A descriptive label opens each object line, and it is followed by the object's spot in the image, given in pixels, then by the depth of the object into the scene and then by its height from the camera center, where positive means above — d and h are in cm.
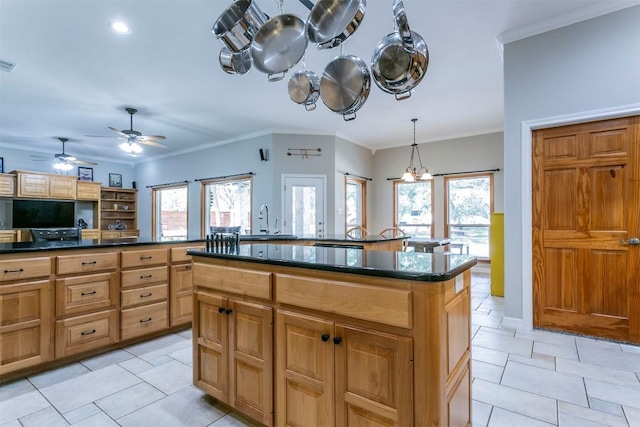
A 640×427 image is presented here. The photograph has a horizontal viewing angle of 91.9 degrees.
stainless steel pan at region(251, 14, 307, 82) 166 +96
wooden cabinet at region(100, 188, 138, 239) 810 +20
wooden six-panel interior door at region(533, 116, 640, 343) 263 -10
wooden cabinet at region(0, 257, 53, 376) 216 -68
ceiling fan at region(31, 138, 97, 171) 593 +116
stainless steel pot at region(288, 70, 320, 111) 225 +96
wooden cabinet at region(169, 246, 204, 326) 311 -70
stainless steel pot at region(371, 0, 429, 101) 173 +90
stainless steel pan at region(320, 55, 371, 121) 195 +86
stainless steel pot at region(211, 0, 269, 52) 167 +107
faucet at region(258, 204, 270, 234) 555 -2
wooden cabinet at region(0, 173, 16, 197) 611 +70
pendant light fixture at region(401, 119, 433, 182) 554 +94
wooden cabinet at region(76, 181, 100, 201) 714 +68
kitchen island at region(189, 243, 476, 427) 114 -52
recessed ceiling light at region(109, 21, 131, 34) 272 +173
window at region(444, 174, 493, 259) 609 +15
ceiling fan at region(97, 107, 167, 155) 441 +117
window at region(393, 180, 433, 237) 673 +23
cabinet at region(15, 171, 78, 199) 629 +74
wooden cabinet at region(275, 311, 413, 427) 118 -66
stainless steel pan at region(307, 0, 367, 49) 154 +101
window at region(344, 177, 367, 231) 684 +35
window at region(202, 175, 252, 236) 661 +35
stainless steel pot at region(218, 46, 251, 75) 202 +105
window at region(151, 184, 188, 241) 770 +22
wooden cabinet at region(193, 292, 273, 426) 156 -74
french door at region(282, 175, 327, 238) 599 +28
